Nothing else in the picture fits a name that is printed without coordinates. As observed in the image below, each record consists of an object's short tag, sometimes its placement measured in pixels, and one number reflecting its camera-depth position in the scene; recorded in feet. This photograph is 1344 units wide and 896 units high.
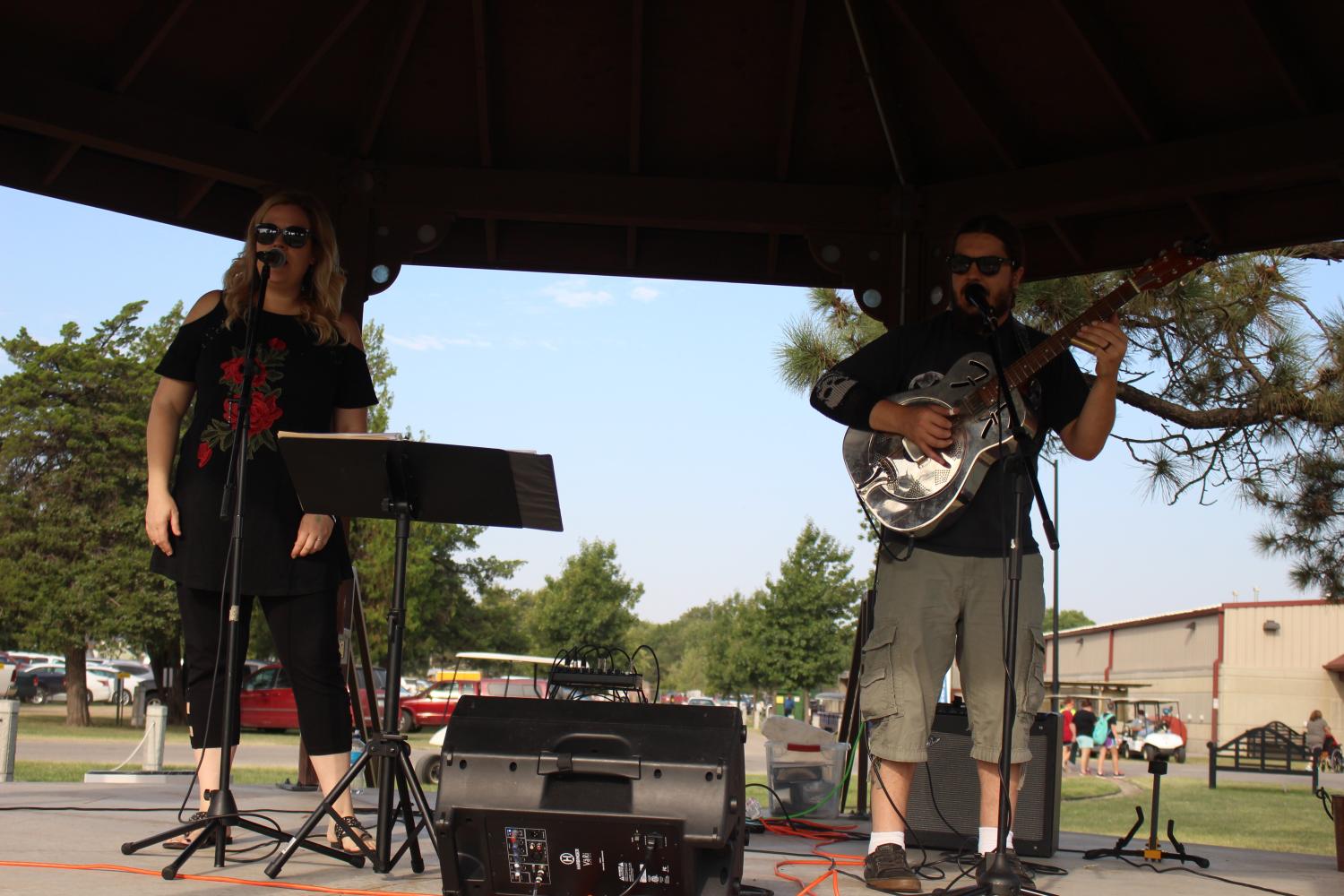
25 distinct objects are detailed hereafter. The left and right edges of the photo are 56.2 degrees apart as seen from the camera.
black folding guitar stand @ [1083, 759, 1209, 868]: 14.62
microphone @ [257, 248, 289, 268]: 11.50
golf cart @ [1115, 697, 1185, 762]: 111.04
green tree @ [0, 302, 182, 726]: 80.94
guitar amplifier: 14.85
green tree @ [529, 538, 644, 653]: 132.98
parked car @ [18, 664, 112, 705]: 116.47
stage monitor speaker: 8.97
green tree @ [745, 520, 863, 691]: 165.17
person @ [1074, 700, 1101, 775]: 86.58
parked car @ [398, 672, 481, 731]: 79.56
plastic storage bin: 19.85
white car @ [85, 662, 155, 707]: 121.70
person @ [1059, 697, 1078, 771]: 92.43
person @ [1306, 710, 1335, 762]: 85.79
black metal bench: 69.57
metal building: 135.95
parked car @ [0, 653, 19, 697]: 102.63
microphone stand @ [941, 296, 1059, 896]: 10.16
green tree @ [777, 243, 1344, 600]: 30.71
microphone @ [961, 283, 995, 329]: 11.13
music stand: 10.51
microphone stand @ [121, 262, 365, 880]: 10.81
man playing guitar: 11.65
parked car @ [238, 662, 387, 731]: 82.79
